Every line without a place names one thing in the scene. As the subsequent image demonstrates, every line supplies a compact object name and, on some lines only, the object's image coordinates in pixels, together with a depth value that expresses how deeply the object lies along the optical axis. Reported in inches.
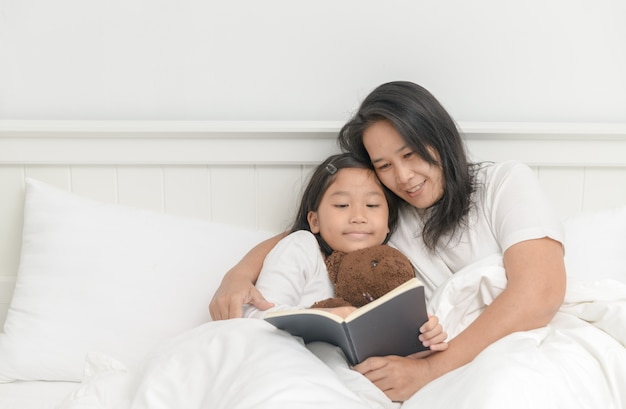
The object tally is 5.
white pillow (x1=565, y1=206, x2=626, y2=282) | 54.1
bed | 44.7
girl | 48.9
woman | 43.8
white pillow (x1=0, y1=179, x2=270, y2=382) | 50.1
